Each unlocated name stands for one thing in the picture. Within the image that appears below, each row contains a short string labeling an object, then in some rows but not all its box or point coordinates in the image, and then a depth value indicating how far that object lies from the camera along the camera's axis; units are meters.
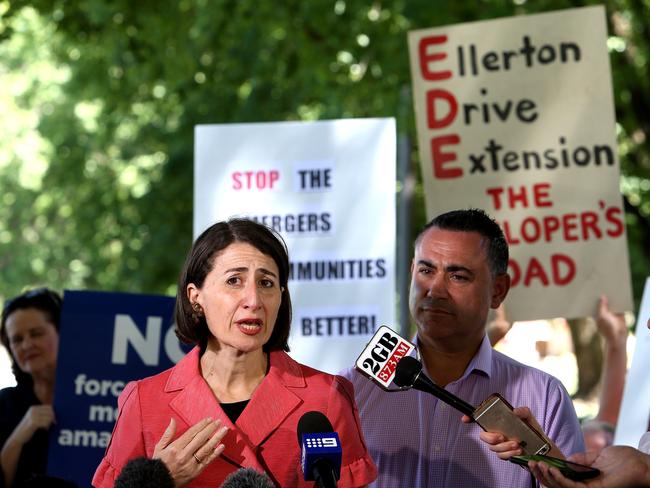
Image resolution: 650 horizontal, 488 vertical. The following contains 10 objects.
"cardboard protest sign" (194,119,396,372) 6.66
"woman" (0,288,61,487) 6.18
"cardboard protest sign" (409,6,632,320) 6.71
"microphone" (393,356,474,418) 3.59
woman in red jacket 3.55
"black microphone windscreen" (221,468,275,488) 2.96
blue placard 6.11
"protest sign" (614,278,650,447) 5.74
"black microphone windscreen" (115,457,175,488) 3.08
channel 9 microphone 3.15
